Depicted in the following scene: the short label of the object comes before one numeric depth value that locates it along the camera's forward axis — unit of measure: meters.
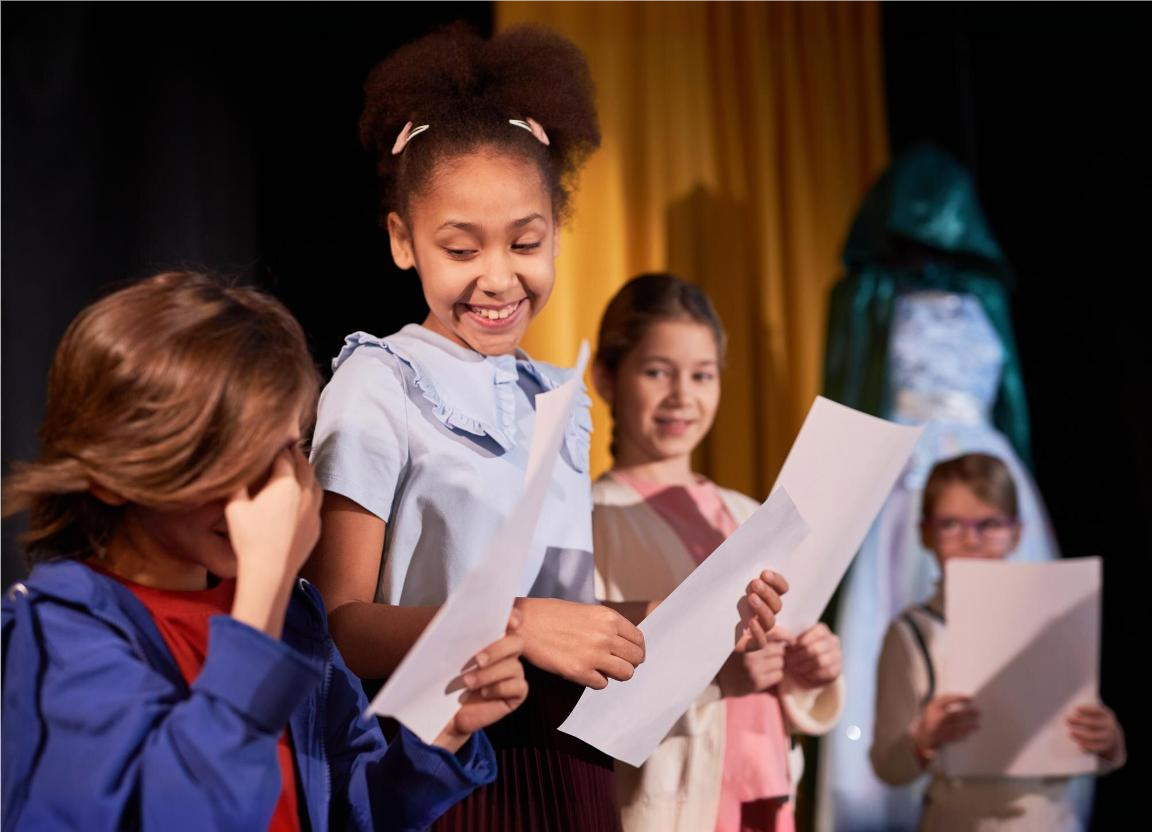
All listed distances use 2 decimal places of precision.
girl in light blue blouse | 1.21
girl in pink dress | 1.62
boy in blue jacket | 0.88
